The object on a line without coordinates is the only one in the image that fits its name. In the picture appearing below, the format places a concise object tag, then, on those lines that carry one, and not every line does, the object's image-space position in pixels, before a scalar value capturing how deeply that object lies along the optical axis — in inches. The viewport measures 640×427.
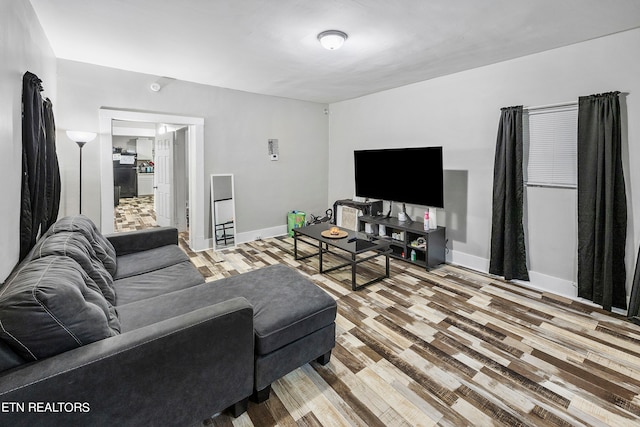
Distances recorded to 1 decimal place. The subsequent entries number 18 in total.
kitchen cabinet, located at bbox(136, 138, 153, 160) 454.6
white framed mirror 184.1
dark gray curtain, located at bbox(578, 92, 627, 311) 104.9
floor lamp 126.6
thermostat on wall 205.2
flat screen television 147.1
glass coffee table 127.3
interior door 221.6
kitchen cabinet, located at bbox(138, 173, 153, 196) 433.4
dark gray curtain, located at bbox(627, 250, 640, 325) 99.8
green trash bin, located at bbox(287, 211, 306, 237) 213.0
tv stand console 149.1
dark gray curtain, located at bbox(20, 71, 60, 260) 77.5
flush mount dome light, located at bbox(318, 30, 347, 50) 103.9
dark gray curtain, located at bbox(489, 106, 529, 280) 129.1
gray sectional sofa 42.0
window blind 118.0
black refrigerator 414.1
